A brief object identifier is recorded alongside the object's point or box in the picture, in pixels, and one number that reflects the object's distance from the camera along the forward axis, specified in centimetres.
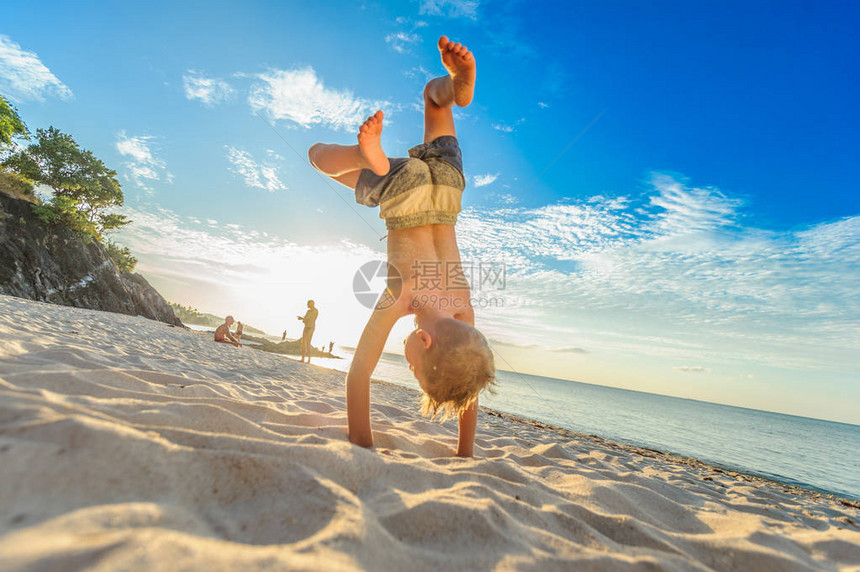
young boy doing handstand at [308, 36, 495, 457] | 198
